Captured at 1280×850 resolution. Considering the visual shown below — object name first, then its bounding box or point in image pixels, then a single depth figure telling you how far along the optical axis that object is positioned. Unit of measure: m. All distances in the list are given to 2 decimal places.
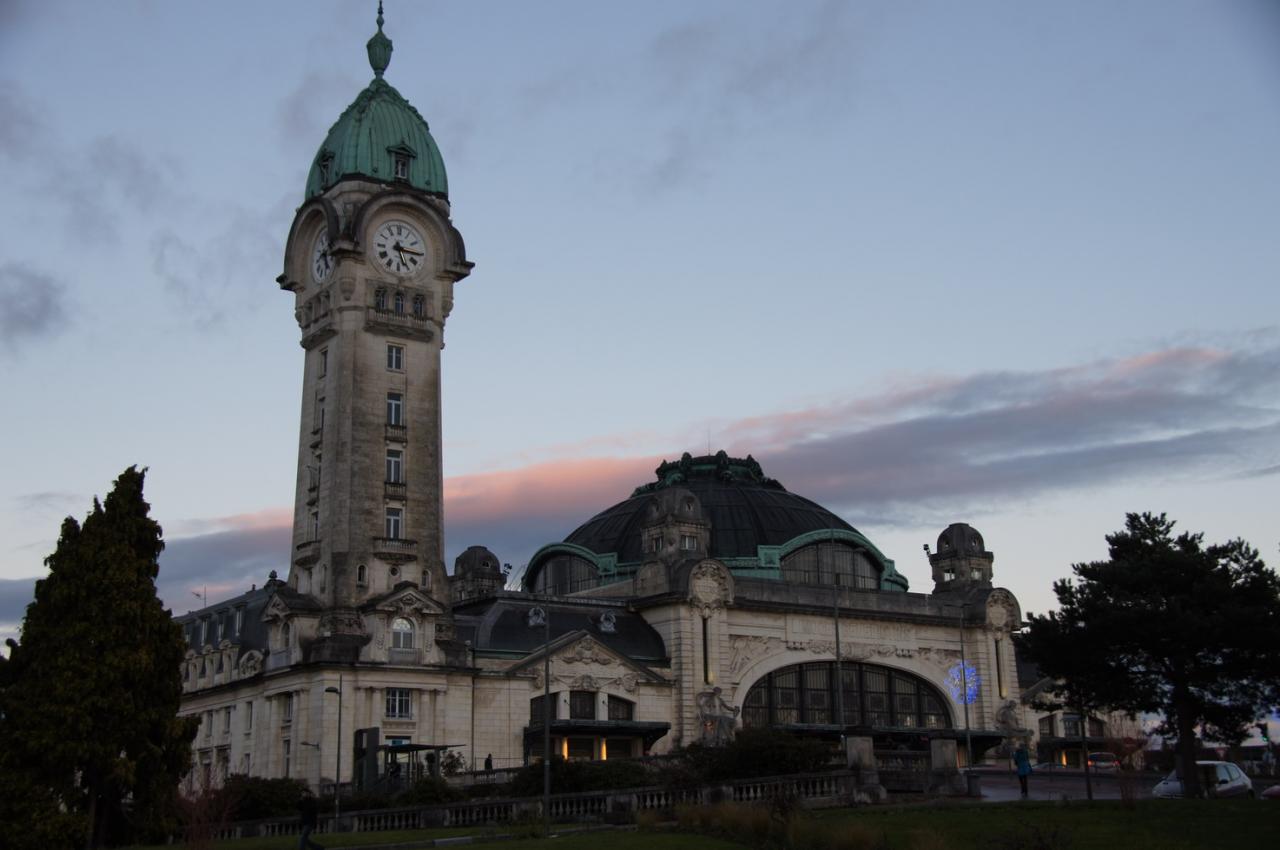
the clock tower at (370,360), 78.56
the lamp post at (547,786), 44.89
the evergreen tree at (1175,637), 57.25
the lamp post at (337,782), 59.41
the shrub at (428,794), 58.56
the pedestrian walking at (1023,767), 55.44
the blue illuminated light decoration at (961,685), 97.19
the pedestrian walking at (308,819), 42.03
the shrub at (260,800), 60.22
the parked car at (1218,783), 54.78
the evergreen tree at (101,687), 48.16
